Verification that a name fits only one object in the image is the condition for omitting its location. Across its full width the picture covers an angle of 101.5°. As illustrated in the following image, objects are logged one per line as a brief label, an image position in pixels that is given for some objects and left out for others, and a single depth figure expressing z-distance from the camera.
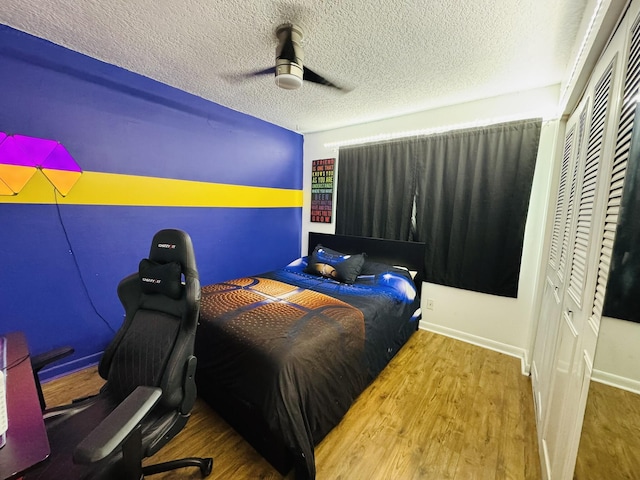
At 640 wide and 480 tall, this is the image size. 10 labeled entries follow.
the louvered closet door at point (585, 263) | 0.93
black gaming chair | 0.95
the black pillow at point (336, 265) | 2.84
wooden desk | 0.70
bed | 1.38
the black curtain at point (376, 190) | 3.12
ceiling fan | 1.61
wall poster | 3.81
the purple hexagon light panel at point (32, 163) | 1.82
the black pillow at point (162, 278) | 1.30
